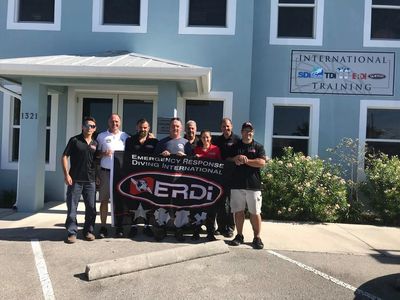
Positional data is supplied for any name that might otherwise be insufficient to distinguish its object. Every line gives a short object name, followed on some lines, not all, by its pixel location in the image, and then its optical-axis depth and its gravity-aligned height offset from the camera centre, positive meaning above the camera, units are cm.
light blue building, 987 +185
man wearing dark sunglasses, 635 -65
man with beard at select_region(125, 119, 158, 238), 676 -20
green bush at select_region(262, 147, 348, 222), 862 -101
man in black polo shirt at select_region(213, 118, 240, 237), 675 -96
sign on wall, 1005 +169
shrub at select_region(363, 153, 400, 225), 878 -92
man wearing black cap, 632 -60
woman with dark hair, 668 -25
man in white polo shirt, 670 -35
